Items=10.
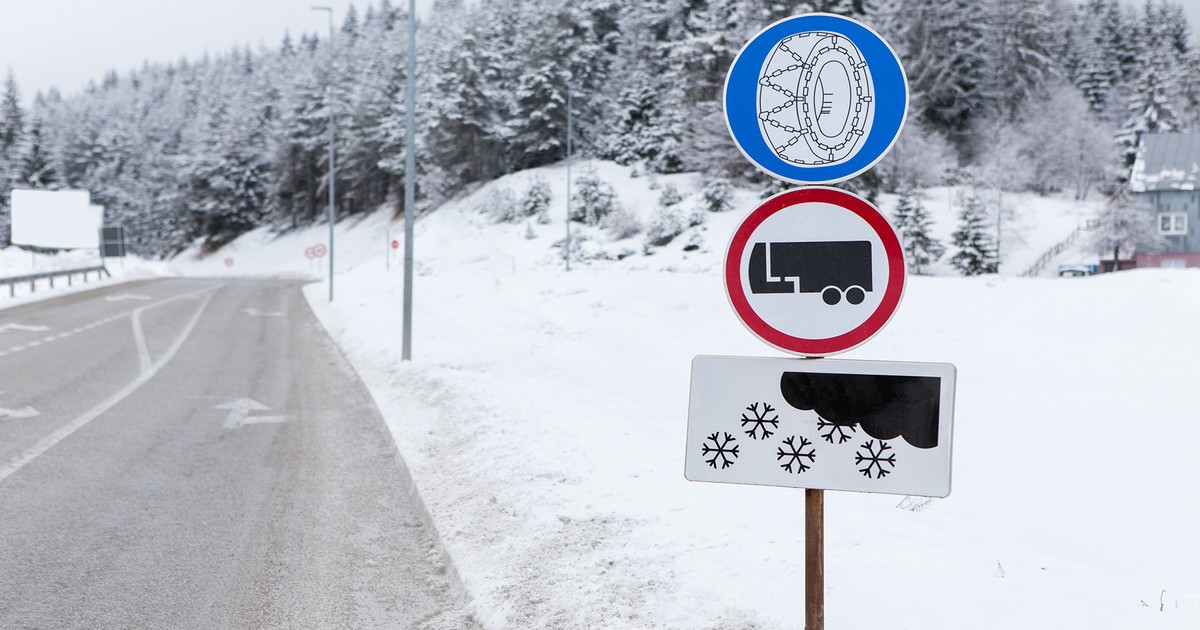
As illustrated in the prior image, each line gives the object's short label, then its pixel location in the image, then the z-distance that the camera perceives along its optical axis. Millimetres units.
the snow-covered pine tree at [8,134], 79319
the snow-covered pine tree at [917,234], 40250
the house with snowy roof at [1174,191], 46406
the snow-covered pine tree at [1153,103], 60312
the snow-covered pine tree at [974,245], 38875
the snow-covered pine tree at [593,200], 54875
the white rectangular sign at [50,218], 44469
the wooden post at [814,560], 3277
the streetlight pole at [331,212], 28589
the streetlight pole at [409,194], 14711
